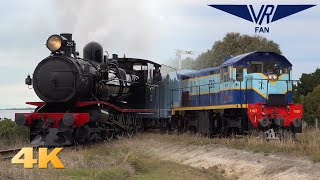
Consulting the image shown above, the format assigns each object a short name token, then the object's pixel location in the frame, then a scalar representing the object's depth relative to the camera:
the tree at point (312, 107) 33.24
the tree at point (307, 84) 43.09
